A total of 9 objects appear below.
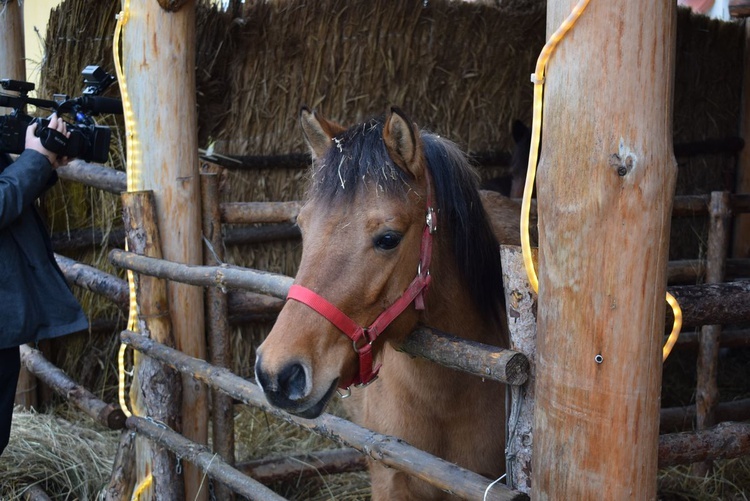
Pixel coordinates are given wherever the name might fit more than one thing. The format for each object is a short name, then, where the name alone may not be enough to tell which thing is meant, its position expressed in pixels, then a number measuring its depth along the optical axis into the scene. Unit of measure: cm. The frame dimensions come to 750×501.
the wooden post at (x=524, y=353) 172
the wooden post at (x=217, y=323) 328
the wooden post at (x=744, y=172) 613
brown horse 185
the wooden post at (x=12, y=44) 441
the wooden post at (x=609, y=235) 142
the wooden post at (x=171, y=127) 307
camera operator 262
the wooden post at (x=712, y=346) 401
